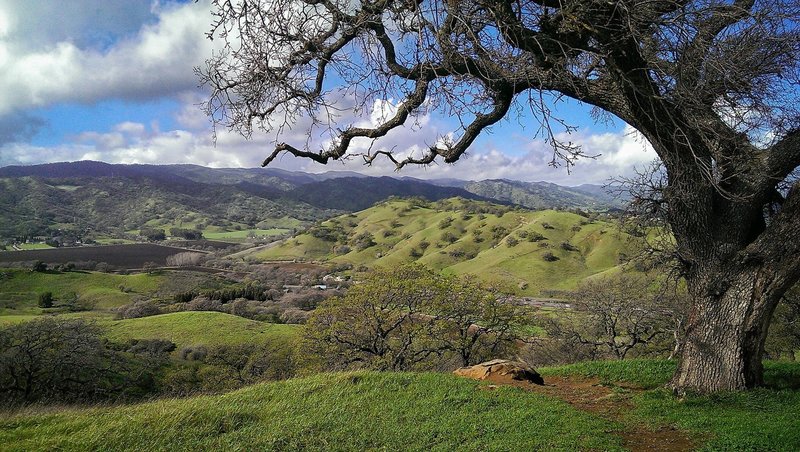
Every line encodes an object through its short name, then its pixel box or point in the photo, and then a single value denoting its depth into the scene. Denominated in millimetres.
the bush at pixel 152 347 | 43844
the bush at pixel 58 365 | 27703
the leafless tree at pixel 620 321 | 27312
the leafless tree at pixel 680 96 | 5328
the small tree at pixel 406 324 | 25344
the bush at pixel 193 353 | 45469
